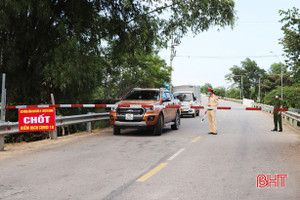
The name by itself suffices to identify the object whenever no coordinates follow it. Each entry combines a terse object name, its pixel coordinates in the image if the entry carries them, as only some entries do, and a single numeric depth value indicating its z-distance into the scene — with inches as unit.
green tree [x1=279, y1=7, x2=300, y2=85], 478.6
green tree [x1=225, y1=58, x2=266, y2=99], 5002.2
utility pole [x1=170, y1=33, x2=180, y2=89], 1540.8
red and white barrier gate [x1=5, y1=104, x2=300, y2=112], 518.0
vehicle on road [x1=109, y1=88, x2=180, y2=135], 513.7
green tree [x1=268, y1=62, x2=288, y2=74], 5031.0
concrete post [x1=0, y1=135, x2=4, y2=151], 386.1
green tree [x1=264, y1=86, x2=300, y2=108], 2542.8
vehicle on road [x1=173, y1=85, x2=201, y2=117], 1105.4
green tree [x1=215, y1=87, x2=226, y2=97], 5812.0
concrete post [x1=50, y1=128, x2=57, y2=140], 479.5
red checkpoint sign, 407.5
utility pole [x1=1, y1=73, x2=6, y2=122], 403.7
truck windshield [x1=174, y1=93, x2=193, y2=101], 1127.6
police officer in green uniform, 652.1
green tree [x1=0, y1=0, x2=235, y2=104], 507.2
